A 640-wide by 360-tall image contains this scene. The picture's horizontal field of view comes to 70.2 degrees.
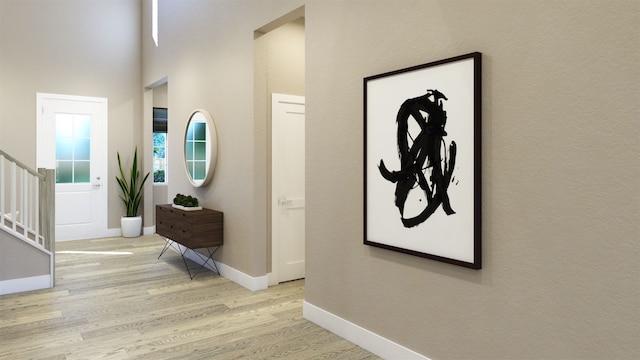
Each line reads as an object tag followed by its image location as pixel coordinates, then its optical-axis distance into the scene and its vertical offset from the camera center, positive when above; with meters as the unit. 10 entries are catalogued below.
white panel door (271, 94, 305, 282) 4.21 -0.05
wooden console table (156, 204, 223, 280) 4.34 -0.46
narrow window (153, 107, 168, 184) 7.22 +0.58
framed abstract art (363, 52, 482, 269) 2.17 +0.11
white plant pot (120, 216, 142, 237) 6.73 -0.66
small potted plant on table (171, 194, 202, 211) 4.67 -0.22
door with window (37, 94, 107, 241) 6.30 +0.35
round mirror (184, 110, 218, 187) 4.65 +0.36
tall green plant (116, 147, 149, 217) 6.82 -0.10
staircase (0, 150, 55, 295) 3.87 -0.49
